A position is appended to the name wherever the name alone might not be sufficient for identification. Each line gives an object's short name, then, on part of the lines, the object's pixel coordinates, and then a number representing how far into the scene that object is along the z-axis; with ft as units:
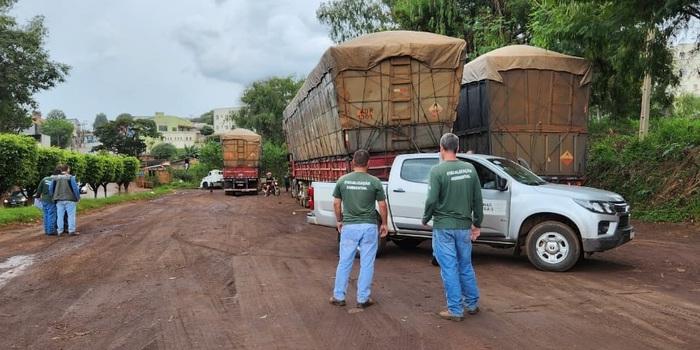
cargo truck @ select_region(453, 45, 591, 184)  46.57
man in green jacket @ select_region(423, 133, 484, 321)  18.83
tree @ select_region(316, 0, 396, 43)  113.09
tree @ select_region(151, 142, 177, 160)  336.70
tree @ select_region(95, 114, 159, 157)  278.67
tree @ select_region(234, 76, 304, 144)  185.37
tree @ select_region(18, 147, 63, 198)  69.33
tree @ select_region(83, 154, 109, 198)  97.99
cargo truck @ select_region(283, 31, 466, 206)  38.63
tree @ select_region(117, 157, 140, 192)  129.59
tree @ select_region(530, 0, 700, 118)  40.40
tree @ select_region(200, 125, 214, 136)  456.04
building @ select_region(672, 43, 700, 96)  45.11
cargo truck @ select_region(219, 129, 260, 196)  114.21
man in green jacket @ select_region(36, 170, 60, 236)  44.45
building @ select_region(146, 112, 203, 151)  500.74
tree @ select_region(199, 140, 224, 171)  184.65
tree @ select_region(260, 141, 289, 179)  161.07
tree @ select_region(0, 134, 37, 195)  59.47
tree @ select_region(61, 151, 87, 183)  81.28
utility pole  60.08
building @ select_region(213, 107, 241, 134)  504.02
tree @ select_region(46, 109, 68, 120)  491.39
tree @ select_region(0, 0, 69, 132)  110.83
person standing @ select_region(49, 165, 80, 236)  43.68
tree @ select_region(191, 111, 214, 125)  583.17
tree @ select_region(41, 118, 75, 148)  355.56
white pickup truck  26.35
